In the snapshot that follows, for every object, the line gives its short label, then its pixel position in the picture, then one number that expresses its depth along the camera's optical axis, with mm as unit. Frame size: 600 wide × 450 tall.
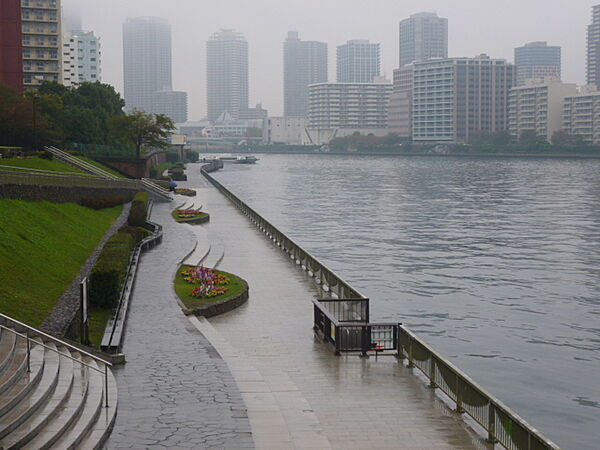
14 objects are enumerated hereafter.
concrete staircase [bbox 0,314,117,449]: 14289
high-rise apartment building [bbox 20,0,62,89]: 128375
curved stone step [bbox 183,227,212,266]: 40988
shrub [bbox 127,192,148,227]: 51625
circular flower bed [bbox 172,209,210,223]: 62666
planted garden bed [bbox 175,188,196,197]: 92556
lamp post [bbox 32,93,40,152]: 70988
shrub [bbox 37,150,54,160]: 66488
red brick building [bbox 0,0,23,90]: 97812
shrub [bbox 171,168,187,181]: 118831
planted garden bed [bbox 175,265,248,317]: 30125
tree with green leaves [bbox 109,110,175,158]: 94812
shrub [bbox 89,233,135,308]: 28188
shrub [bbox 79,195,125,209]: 56094
